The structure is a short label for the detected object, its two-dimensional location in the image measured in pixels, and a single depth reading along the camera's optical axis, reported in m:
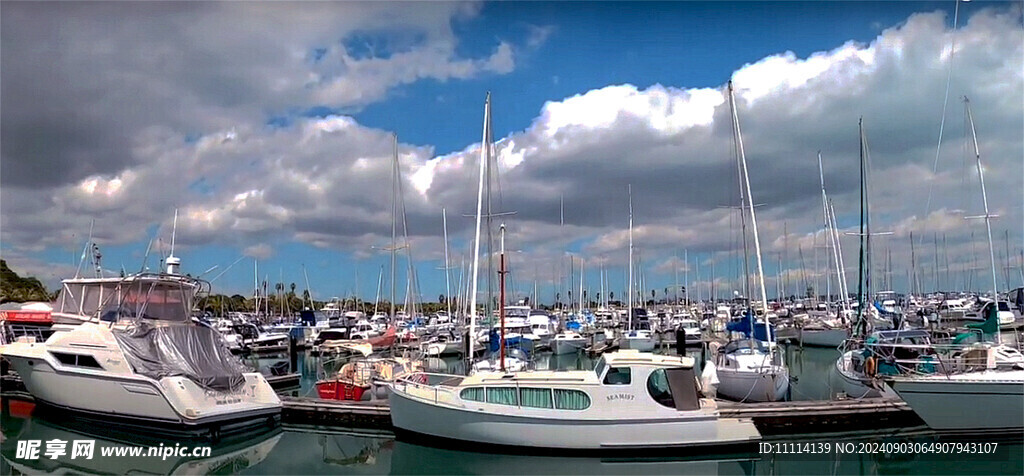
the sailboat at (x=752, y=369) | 24.36
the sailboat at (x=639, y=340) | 48.31
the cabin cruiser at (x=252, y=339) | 51.06
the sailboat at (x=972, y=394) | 18.77
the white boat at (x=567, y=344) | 49.41
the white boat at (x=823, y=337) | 51.80
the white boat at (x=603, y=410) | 17.92
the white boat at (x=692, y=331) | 55.16
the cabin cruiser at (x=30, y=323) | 26.69
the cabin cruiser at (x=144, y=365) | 21.14
